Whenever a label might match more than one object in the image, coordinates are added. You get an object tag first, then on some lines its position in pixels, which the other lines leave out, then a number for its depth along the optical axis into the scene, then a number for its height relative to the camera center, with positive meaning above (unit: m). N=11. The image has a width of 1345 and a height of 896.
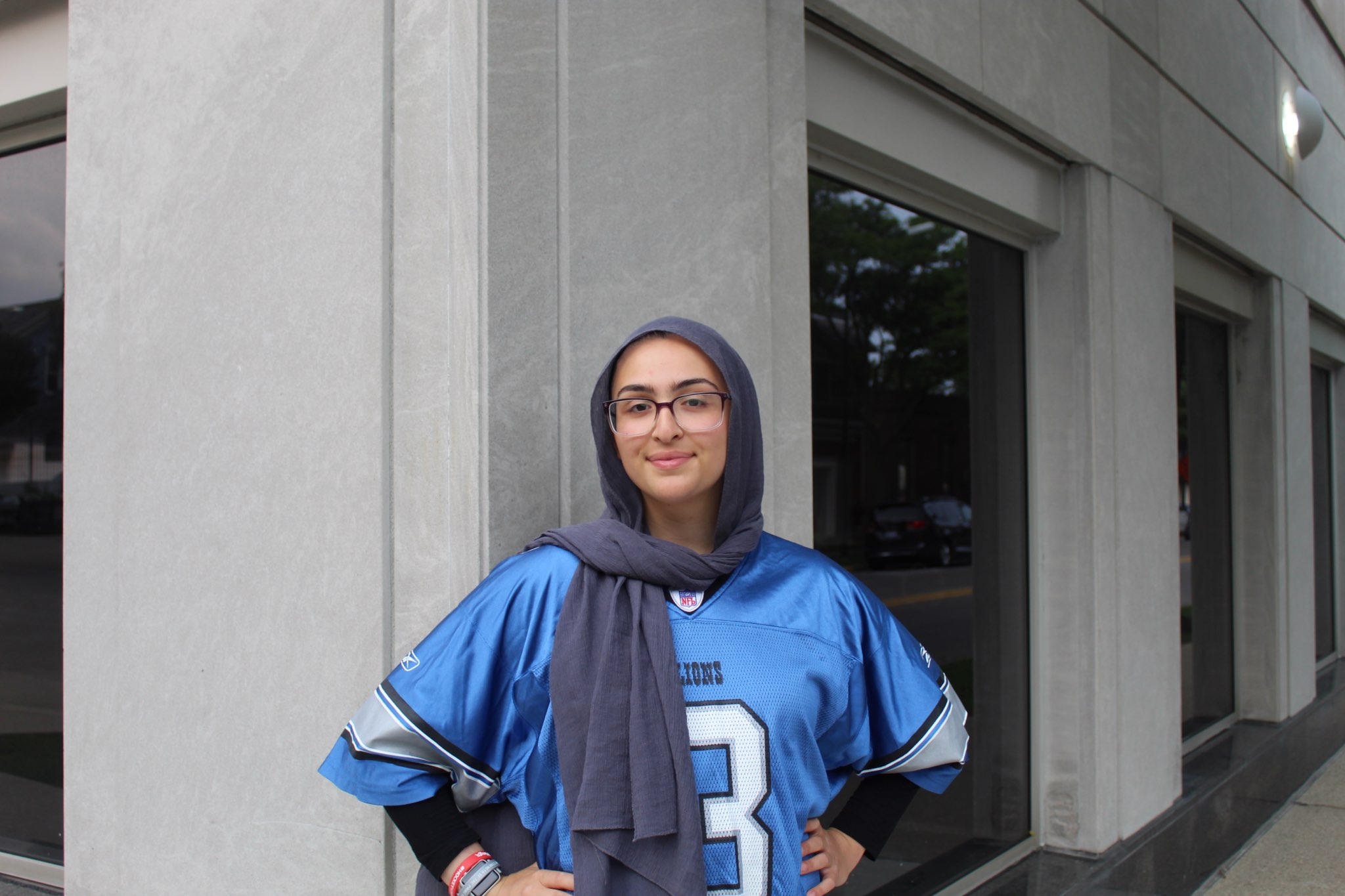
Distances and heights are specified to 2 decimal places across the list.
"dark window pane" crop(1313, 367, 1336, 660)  11.04 -0.72
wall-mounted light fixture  8.55 +2.86
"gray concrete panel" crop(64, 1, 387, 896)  2.55 +0.09
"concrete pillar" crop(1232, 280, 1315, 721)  8.18 -0.38
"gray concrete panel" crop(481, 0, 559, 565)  2.32 +0.44
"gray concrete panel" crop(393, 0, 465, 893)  2.38 +0.29
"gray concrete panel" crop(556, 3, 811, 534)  2.52 +0.76
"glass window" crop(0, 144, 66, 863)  4.04 -0.08
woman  1.74 -0.37
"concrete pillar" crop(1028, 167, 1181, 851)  5.10 -0.31
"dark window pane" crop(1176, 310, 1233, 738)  8.09 -0.41
